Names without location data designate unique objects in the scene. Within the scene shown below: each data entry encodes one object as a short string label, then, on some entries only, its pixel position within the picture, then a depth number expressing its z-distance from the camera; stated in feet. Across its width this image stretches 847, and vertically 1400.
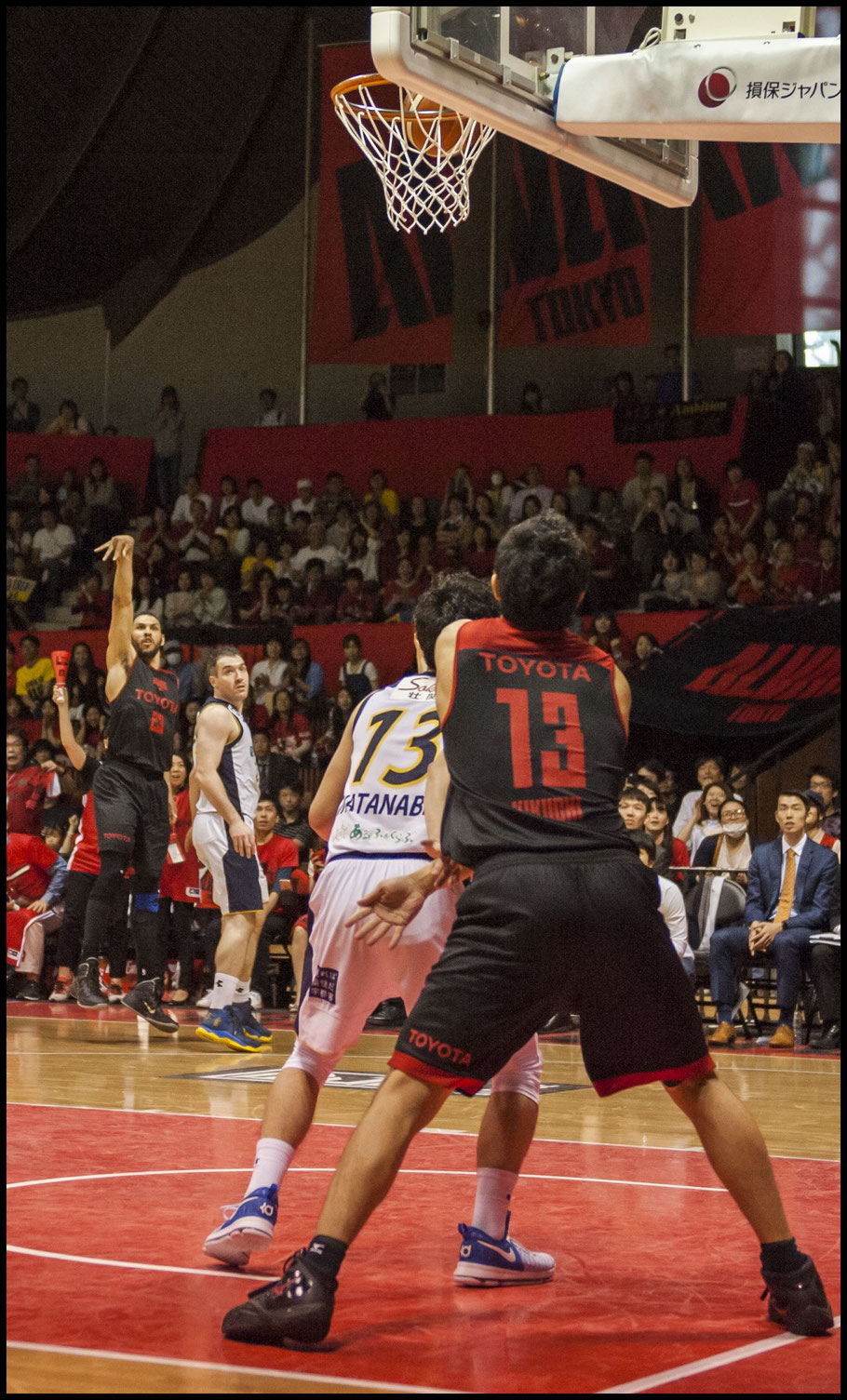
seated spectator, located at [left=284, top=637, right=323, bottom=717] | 54.65
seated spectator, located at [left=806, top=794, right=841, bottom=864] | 35.35
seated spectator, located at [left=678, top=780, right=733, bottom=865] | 41.06
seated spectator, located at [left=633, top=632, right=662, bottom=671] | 49.96
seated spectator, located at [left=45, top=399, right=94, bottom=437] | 74.84
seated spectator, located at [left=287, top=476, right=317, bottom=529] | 67.41
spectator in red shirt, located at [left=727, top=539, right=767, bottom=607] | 53.98
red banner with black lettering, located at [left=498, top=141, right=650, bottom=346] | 62.34
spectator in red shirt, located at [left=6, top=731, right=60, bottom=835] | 46.60
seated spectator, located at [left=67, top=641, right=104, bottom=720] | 58.29
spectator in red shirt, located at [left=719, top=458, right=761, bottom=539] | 56.65
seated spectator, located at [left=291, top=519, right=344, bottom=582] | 63.36
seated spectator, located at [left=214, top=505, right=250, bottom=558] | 67.05
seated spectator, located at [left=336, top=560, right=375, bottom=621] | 60.08
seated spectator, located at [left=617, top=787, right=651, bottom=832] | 37.24
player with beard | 32.53
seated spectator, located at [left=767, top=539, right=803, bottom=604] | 52.90
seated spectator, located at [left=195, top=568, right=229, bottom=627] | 63.98
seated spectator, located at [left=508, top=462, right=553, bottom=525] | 61.21
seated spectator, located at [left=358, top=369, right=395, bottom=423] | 71.67
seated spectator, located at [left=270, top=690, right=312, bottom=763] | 52.90
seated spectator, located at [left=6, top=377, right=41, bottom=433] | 78.43
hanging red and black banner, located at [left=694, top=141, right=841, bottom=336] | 57.77
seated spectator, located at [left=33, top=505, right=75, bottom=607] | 70.54
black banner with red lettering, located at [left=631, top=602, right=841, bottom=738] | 47.85
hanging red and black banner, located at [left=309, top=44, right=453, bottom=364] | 65.05
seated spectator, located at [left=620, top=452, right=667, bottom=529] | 59.82
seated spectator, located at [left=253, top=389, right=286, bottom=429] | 74.28
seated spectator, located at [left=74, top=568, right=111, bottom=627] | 67.05
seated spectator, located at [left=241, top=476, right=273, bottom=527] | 68.08
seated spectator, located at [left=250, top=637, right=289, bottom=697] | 56.29
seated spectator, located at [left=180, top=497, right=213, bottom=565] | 67.62
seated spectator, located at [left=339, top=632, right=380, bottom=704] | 54.39
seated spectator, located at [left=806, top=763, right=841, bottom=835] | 40.55
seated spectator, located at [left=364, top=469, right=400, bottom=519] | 65.41
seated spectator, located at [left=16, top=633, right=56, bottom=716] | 60.90
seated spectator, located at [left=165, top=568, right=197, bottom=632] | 64.23
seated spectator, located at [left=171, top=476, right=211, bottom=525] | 70.08
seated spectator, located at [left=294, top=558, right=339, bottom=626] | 61.05
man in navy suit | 34.50
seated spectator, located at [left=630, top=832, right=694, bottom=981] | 34.47
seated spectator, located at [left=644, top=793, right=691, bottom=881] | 37.04
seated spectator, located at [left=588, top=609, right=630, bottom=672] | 49.93
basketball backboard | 18.35
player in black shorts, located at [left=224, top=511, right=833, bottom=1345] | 11.98
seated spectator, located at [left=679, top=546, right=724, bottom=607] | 53.36
